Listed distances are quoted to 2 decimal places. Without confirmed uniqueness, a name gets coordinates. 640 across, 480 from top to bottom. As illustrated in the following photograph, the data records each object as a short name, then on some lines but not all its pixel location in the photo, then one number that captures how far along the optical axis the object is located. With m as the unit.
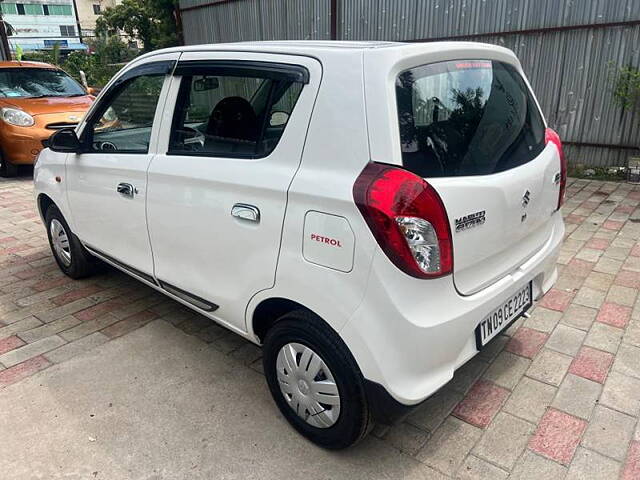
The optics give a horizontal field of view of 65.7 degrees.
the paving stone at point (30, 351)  2.99
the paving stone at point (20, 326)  3.31
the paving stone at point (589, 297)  3.44
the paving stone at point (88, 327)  3.25
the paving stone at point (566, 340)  2.94
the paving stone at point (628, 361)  2.71
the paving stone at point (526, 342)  2.93
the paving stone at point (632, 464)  2.05
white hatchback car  1.82
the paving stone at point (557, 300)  3.42
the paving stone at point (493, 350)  2.88
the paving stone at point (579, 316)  3.20
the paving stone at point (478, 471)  2.07
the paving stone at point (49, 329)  3.25
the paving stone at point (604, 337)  2.94
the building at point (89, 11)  59.73
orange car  7.44
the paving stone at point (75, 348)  3.01
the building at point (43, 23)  55.16
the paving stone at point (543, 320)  3.18
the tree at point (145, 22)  19.66
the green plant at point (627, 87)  6.28
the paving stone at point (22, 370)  2.80
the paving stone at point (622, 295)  3.44
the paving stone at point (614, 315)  3.20
